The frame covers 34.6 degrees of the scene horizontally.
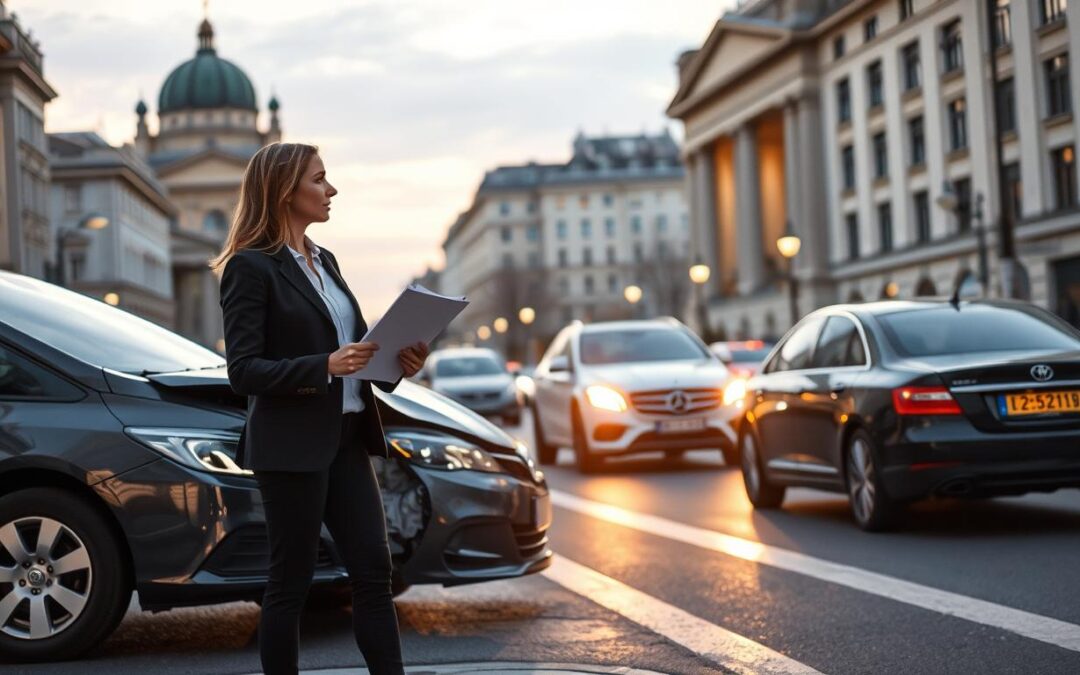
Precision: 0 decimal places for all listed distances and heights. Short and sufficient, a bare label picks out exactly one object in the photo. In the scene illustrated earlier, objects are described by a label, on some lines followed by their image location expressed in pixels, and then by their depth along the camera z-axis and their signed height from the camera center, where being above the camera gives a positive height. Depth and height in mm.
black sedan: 10102 -298
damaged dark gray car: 6578 -402
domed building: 153250 +23640
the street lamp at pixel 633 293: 66062 +2998
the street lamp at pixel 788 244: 40156 +2759
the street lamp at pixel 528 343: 140375 +2879
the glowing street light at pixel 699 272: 55562 +3089
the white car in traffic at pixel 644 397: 17938 -278
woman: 4660 -31
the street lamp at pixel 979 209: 39125 +3365
